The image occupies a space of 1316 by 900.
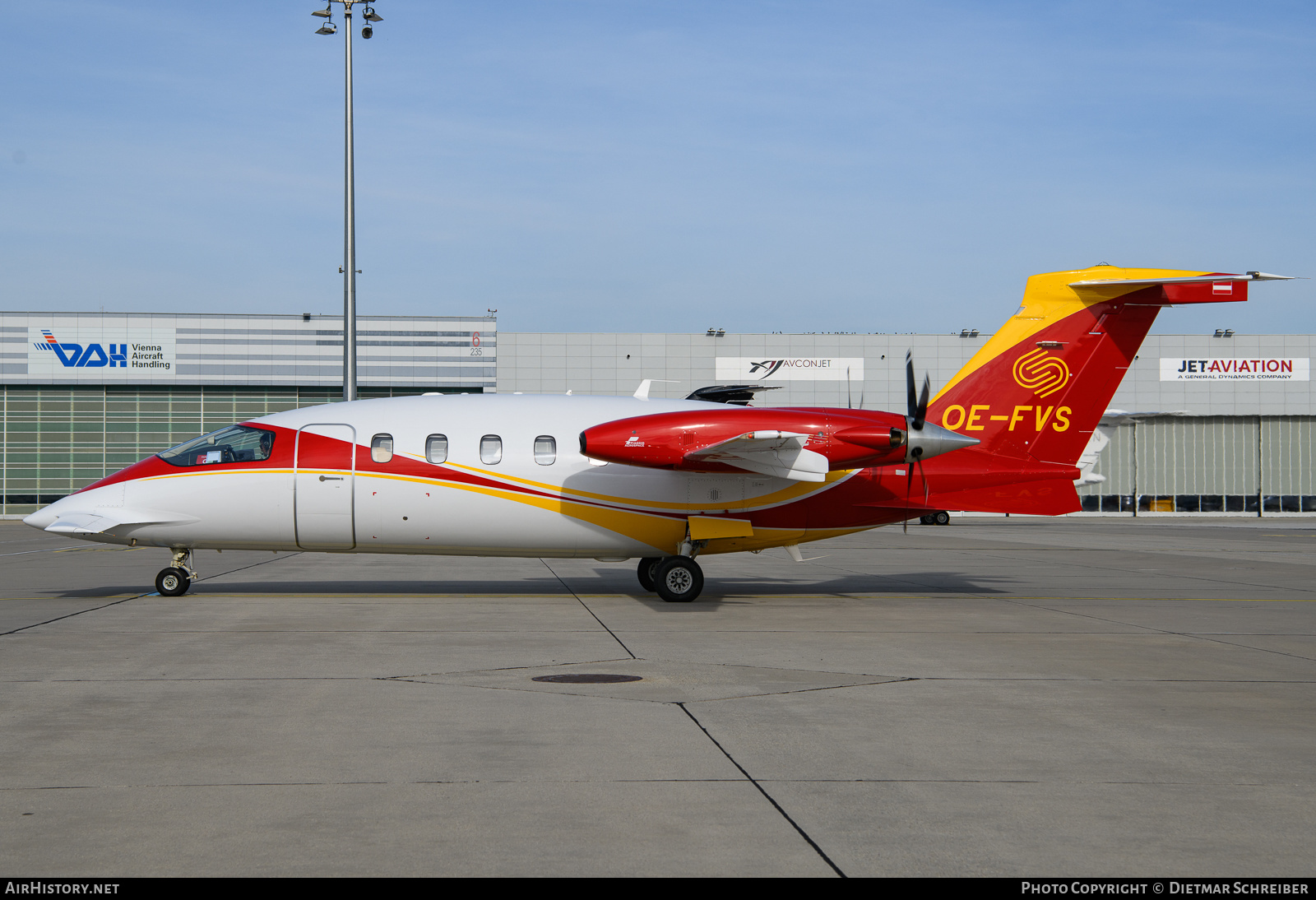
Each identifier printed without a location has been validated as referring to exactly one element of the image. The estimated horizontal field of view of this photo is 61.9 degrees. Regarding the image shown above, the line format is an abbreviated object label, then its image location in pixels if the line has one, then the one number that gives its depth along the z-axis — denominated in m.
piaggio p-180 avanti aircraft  17.31
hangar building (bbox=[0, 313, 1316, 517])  61.12
